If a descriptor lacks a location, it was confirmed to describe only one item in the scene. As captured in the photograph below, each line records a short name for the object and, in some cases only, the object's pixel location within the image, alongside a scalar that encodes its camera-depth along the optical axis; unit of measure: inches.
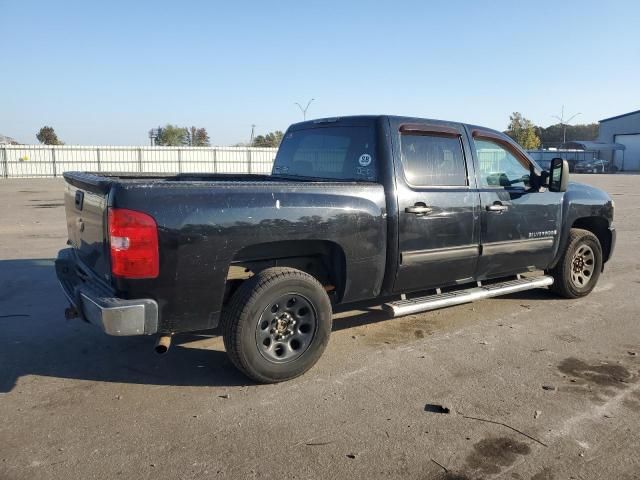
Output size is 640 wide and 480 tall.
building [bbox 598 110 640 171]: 2785.4
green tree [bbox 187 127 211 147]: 3836.6
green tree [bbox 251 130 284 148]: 3113.2
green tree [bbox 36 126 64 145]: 3179.1
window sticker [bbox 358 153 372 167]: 174.1
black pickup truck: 130.0
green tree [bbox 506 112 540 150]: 3090.6
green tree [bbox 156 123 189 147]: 3531.0
